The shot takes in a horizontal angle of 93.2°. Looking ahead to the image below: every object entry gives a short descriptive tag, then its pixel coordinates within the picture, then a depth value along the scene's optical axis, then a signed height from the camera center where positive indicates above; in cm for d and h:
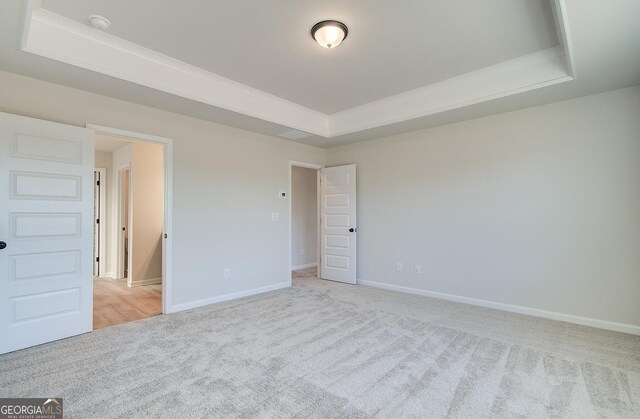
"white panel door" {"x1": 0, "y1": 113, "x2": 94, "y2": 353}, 265 -18
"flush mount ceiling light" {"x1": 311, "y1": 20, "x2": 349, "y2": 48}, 253 +153
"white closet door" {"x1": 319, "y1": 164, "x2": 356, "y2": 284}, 534 -21
